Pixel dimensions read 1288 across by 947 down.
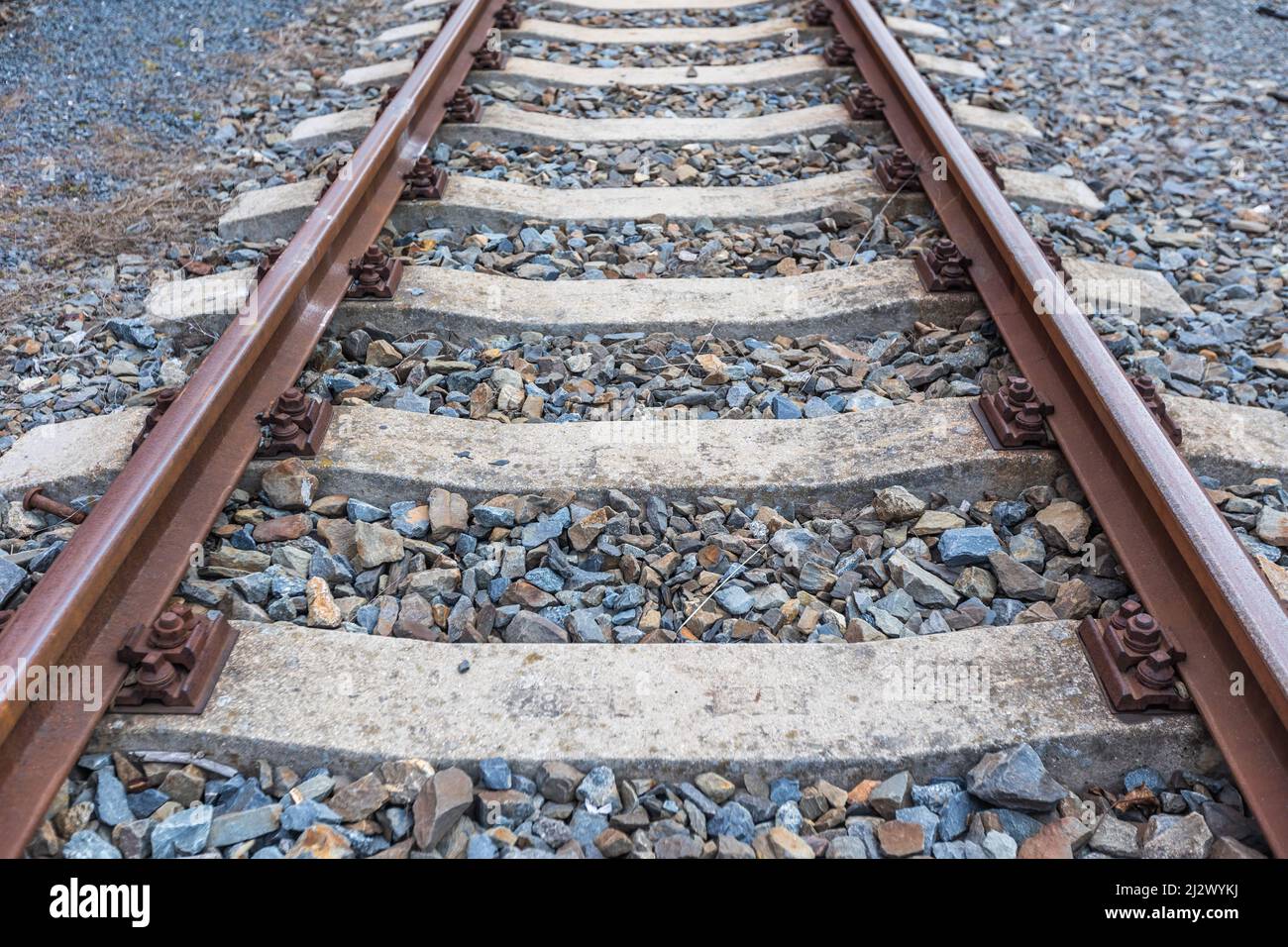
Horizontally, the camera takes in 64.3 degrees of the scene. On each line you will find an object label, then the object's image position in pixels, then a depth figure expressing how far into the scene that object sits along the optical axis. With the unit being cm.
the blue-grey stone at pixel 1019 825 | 193
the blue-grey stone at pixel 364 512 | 263
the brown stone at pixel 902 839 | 187
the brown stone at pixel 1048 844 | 188
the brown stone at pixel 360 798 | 190
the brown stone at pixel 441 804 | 186
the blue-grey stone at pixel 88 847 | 182
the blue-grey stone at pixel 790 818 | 191
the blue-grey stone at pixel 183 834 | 186
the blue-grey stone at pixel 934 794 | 197
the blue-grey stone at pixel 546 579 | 243
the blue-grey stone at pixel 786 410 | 299
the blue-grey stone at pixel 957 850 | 188
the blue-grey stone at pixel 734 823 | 190
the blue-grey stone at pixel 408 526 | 258
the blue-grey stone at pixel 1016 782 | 193
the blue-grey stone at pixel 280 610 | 234
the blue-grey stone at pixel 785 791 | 196
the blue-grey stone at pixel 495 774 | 195
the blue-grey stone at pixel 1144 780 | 199
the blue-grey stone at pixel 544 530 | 253
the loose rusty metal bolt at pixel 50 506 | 262
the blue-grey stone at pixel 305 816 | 189
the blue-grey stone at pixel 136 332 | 338
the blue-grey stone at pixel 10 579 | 237
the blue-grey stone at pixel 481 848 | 185
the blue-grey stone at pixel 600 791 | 192
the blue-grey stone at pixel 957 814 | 192
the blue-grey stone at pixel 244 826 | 188
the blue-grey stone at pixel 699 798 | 193
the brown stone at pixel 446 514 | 256
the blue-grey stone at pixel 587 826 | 188
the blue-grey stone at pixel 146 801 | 192
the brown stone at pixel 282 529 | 252
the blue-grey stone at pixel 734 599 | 238
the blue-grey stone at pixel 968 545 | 248
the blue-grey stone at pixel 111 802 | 189
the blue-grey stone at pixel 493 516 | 258
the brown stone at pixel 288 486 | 262
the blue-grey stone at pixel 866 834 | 189
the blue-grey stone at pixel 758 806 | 194
